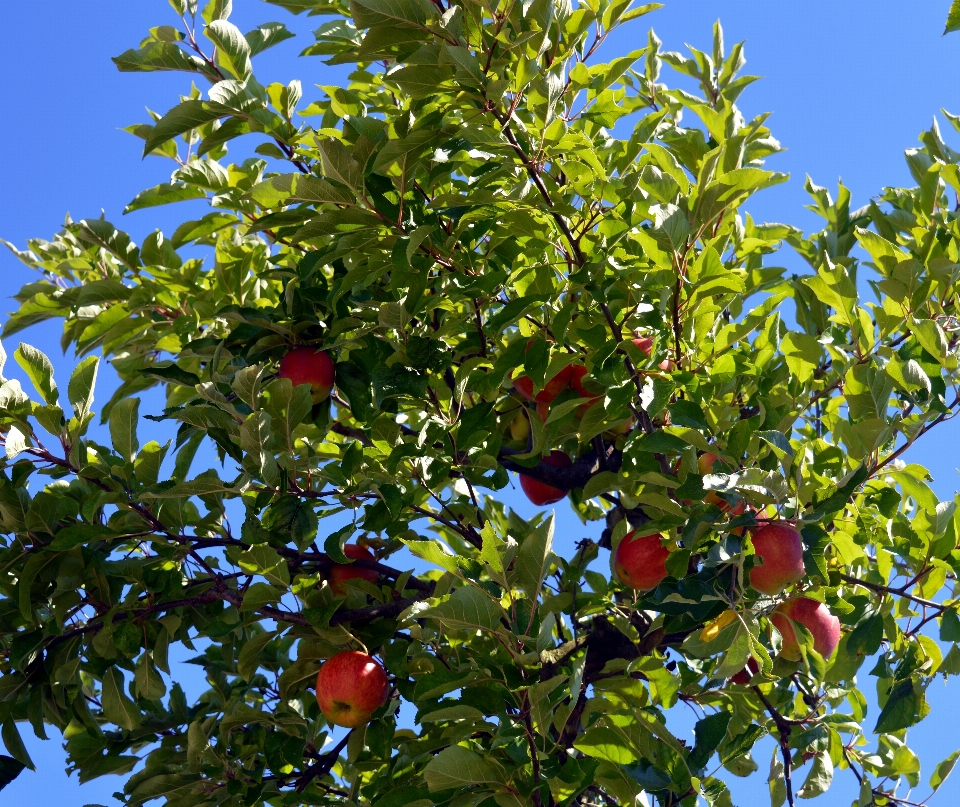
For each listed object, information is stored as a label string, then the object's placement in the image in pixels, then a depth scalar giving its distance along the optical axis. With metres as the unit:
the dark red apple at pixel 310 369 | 2.85
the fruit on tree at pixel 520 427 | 3.33
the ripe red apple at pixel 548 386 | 2.94
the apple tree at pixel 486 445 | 2.24
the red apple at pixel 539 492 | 3.66
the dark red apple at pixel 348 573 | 3.04
